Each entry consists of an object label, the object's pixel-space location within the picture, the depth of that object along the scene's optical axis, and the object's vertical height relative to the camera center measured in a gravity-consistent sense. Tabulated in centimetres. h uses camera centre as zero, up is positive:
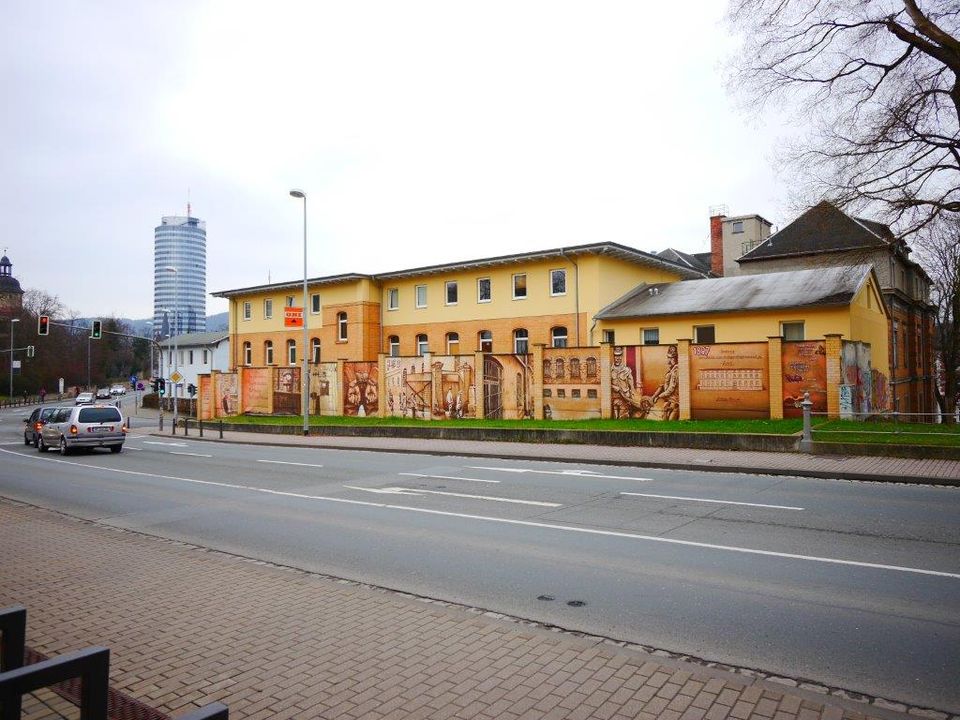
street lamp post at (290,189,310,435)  2932 -9
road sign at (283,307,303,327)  2970 +309
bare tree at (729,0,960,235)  1680 +664
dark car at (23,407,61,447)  2655 -134
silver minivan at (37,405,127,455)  2414 -141
